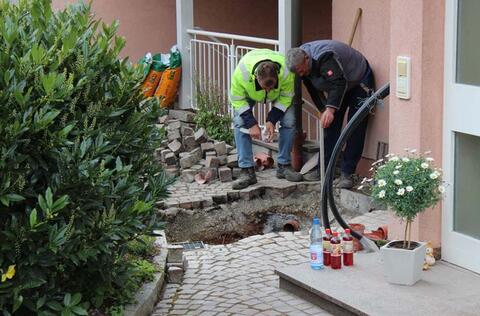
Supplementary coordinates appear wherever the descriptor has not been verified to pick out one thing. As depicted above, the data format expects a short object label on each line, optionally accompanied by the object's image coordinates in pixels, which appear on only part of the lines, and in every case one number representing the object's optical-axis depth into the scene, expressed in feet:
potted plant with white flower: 21.30
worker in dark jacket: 31.48
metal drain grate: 27.71
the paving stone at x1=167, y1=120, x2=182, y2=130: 40.78
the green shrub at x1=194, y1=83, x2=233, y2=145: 39.96
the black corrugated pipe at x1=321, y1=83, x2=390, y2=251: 24.23
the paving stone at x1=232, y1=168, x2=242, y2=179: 35.73
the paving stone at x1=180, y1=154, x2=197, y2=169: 37.17
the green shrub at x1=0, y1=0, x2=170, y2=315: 17.84
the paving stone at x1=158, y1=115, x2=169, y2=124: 43.39
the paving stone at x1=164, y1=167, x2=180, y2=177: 37.12
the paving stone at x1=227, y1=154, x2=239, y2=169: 36.06
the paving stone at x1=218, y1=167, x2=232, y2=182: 35.53
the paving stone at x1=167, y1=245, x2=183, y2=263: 24.62
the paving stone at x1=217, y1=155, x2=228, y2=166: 36.42
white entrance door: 21.98
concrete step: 20.31
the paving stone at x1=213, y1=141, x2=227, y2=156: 37.11
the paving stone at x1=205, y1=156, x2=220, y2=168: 36.24
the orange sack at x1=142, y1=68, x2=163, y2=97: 45.88
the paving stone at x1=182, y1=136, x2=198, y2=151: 38.48
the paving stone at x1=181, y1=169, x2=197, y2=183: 36.17
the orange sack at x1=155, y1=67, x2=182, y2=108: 45.16
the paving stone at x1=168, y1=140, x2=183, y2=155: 38.65
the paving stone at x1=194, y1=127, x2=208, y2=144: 38.42
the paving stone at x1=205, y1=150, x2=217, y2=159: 37.01
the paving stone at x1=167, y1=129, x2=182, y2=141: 39.83
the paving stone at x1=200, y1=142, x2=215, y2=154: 37.55
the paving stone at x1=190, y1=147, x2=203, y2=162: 37.42
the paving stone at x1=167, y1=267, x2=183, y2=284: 23.91
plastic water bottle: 22.82
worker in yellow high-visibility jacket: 33.04
